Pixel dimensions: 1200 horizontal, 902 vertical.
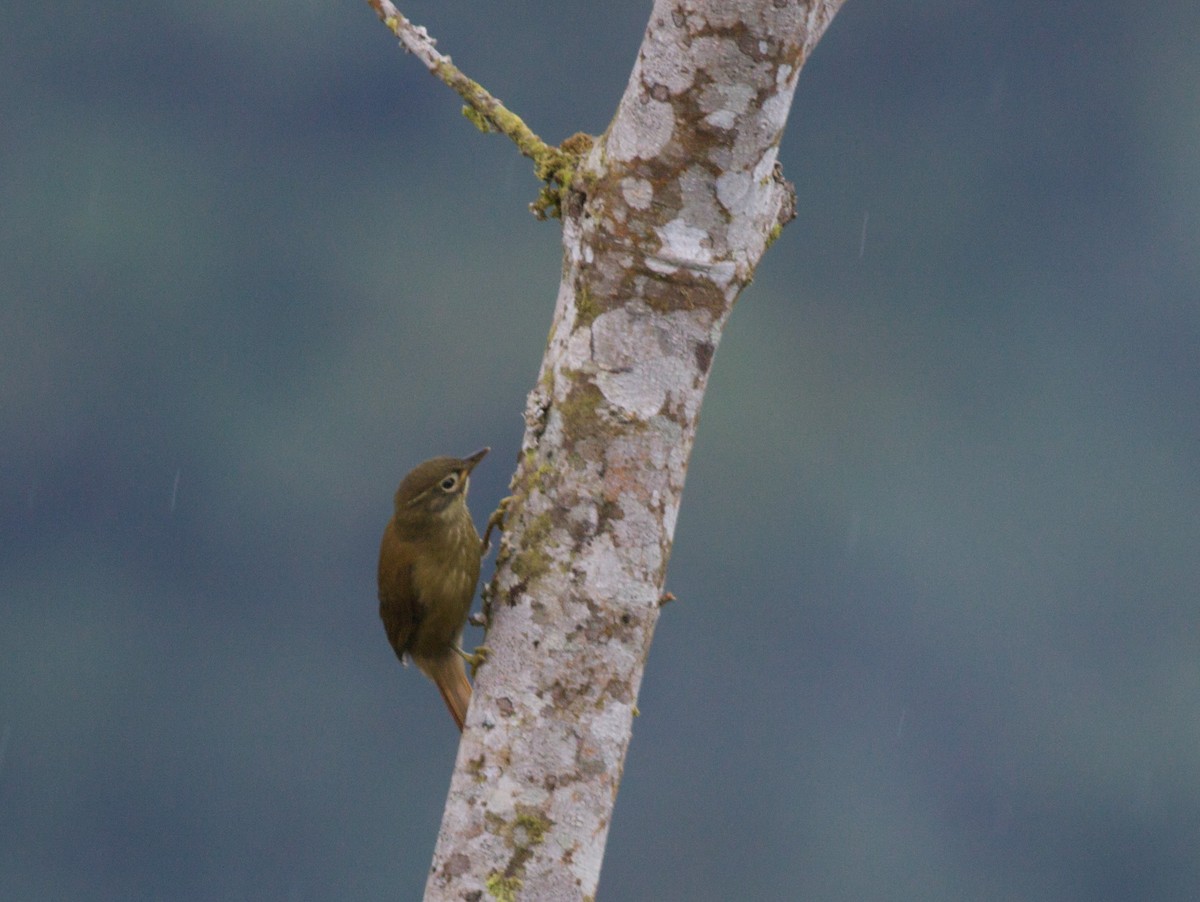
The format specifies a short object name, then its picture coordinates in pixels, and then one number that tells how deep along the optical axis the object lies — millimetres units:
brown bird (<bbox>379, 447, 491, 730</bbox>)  7527
